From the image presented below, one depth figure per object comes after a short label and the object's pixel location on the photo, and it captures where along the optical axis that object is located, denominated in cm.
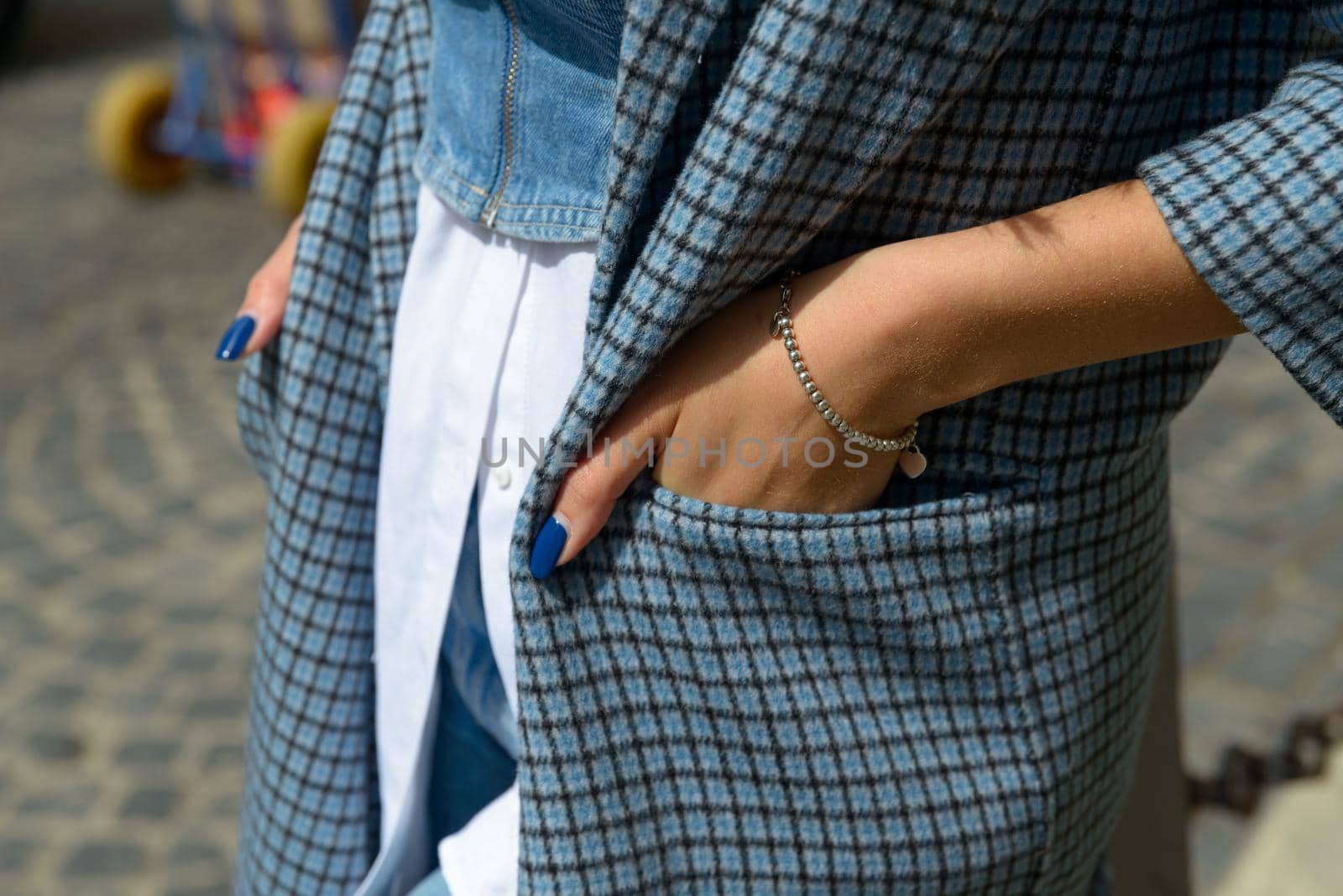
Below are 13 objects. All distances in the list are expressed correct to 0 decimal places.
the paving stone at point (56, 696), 264
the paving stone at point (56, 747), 252
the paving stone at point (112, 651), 275
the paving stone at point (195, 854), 228
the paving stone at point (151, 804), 238
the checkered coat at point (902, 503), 77
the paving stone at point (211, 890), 222
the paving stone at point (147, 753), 251
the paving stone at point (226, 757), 249
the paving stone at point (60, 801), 239
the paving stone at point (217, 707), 260
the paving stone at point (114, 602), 290
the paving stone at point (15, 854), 228
